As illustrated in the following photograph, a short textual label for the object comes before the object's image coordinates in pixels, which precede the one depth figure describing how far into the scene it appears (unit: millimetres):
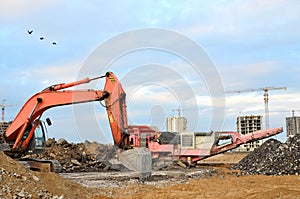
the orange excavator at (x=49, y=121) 17050
